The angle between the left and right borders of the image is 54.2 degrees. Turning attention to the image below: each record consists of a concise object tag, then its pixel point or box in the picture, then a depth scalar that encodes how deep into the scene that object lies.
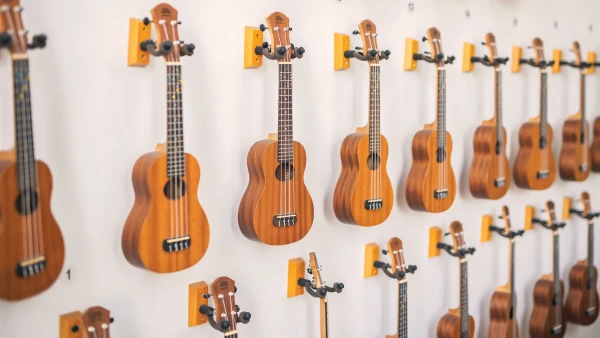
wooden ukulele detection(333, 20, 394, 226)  2.37
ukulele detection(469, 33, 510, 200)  2.91
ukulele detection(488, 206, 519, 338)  3.13
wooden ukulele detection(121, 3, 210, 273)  1.82
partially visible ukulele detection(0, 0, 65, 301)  1.55
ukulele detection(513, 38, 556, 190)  3.14
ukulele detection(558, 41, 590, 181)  3.43
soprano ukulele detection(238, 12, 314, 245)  2.09
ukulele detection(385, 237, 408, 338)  2.66
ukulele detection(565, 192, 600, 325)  3.56
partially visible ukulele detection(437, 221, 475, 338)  2.94
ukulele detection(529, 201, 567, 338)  3.37
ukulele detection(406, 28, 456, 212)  2.65
